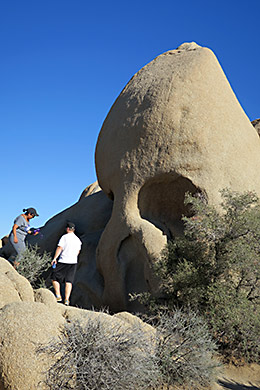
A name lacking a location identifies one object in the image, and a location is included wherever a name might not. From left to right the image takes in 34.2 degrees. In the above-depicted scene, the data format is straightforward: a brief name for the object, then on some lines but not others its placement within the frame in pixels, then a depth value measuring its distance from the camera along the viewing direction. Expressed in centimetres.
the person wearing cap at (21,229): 863
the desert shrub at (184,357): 530
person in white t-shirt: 778
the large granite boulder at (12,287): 529
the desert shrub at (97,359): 418
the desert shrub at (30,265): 934
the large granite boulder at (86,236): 1003
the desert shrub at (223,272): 661
